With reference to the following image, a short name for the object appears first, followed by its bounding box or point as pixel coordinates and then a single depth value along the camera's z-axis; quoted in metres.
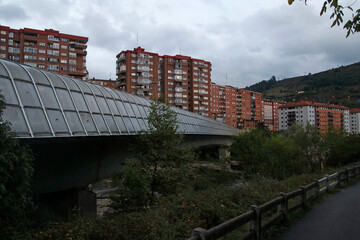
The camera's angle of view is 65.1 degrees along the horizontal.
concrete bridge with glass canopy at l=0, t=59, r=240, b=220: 11.64
